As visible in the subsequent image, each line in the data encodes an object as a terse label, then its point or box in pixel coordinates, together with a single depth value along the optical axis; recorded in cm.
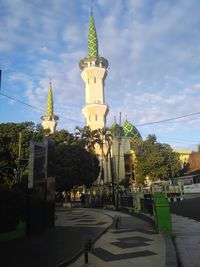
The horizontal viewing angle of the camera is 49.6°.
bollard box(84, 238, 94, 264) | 478
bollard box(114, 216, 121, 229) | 911
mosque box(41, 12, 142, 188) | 4463
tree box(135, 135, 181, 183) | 4529
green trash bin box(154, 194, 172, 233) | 780
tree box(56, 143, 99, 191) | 2861
